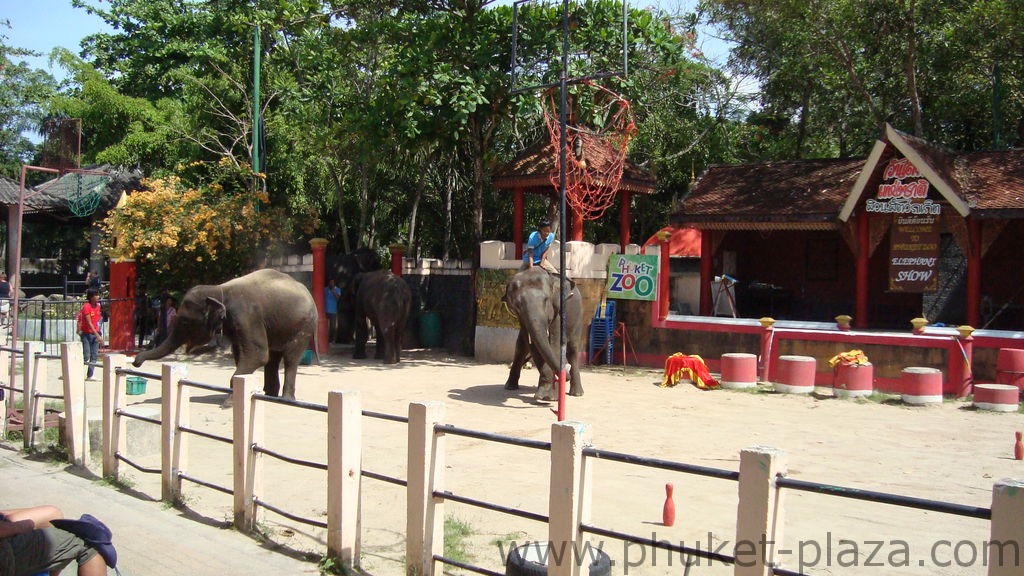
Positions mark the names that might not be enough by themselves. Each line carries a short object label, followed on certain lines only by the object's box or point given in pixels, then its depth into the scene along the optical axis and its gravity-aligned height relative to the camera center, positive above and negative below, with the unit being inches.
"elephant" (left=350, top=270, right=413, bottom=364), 697.0 -24.2
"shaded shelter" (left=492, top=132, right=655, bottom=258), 679.1 +86.0
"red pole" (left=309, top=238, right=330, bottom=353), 729.0 -7.1
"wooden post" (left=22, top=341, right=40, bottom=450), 370.6 -53.8
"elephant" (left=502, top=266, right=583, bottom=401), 477.4 -22.0
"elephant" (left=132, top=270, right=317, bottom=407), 446.9 -23.4
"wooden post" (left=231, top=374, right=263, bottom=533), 260.5 -50.8
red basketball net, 631.2 +100.8
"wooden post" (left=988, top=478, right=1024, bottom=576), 131.7 -35.0
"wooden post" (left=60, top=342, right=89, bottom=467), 343.9 -53.3
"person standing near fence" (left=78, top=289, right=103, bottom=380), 600.1 -36.4
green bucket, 490.0 -62.8
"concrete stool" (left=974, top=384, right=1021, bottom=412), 486.9 -56.1
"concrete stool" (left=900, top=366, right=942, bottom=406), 506.6 -52.8
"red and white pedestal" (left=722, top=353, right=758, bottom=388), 565.3 -52.5
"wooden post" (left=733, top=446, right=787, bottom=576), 159.2 -40.2
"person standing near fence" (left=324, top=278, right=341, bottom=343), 774.5 -16.9
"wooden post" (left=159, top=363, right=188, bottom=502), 292.8 -51.8
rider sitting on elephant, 526.6 +21.6
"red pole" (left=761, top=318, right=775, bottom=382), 598.9 -37.2
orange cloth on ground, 573.3 -53.8
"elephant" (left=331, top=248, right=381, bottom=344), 792.9 +10.0
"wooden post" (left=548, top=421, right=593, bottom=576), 187.2 -45.1
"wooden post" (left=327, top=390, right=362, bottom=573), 229.9 -52.3
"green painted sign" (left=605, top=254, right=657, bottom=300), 658.8 +6.9
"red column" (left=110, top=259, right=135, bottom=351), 729.6 -26.2
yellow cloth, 534.0 -40.0
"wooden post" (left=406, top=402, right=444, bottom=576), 217.9 -52.2
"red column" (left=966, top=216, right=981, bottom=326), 640.4 +19.9
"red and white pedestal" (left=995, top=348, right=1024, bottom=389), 523.5 -41.5
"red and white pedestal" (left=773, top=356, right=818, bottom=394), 544.4 -51.5
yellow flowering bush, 706.2 +34.7
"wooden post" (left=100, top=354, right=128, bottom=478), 322.0 -51.4
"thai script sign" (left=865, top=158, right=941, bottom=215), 658.8 +76.3
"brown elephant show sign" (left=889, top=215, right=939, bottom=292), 660.1 +29.6
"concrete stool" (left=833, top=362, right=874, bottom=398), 530.9 -52.6
